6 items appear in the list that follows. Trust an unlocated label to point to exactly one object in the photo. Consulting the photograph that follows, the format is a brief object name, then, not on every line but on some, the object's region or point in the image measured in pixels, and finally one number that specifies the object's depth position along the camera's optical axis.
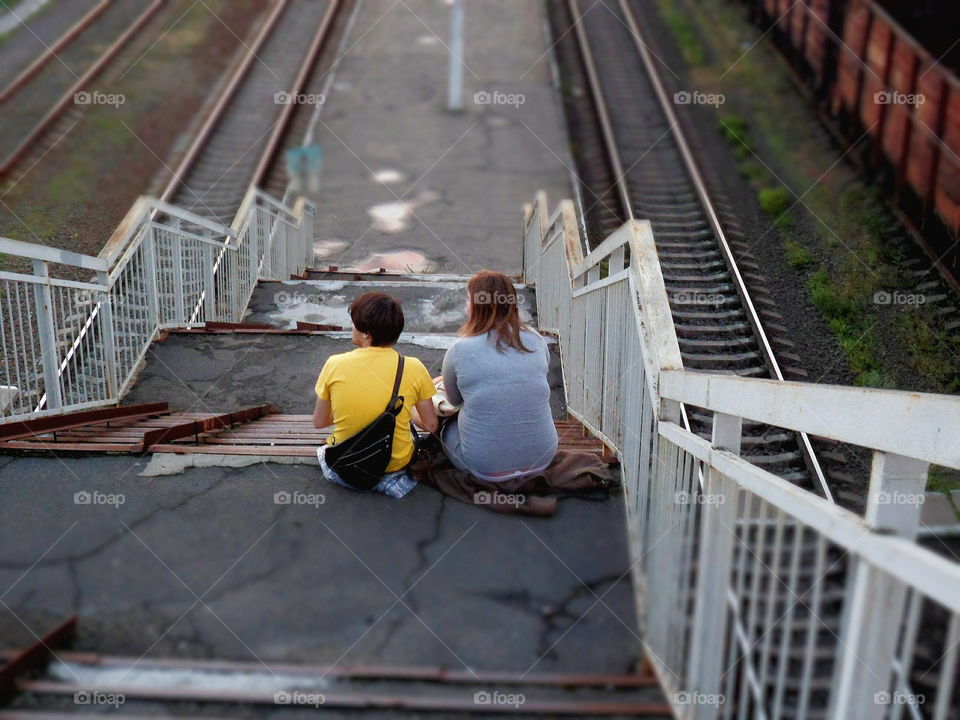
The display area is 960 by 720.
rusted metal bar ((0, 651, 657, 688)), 3.35
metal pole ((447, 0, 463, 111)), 20.23
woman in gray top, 4.75
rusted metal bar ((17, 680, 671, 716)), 3.19
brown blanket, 4.52
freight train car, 12.13
